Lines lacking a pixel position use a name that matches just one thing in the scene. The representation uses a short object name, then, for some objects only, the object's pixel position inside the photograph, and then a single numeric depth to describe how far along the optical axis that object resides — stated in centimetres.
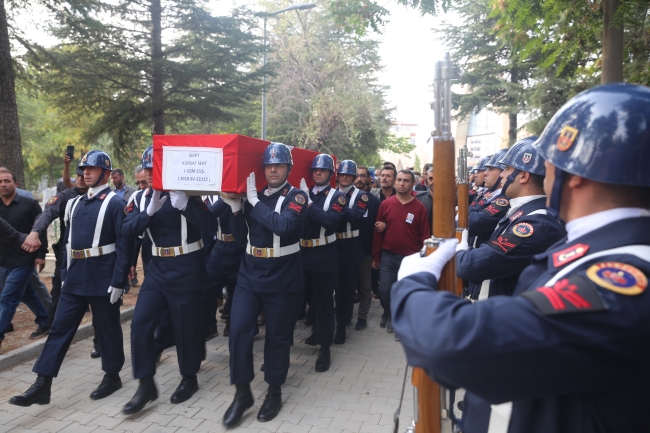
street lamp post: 1151
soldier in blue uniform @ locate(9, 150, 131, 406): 452
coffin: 427
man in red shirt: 645
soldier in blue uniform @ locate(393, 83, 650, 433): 114
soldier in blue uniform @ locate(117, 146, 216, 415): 455
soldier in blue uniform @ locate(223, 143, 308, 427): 436
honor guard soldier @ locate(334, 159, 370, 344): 676
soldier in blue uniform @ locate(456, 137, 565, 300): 280
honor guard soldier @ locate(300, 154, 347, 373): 563
